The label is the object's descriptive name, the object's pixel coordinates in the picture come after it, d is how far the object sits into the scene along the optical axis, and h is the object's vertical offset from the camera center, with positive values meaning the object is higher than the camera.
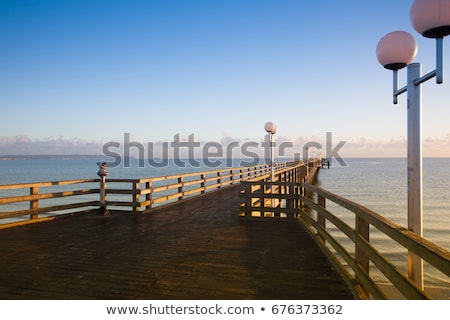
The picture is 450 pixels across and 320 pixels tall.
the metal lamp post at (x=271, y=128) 13.38 +1.28
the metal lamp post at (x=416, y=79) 3.22 +0.84
